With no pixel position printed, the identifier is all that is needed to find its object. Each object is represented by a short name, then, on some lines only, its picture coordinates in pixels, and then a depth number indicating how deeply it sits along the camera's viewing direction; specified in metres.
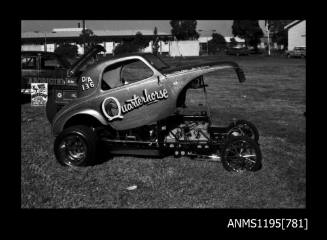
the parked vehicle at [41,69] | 14.66
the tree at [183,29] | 82.00
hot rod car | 7.02
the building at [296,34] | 63.91
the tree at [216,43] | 77.69
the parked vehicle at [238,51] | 62.59
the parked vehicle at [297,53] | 50.09
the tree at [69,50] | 53.31
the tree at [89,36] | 57.48
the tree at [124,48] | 33.00
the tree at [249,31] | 77.38
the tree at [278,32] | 81.50
